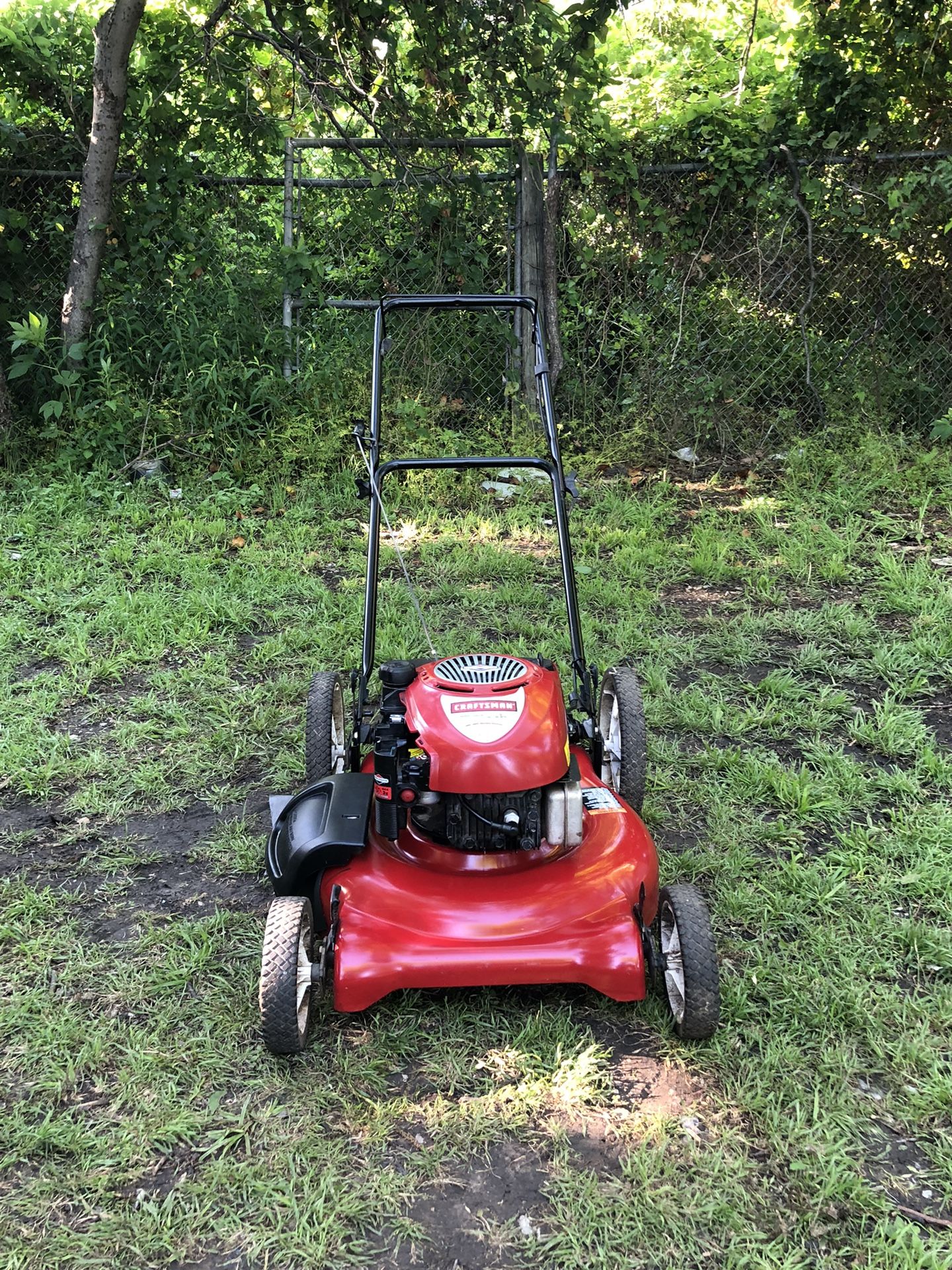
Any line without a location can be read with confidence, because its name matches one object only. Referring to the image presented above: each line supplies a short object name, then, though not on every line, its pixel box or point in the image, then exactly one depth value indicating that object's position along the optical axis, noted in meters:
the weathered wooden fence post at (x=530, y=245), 6.02
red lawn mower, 2.25
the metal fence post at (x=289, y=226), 6.01
